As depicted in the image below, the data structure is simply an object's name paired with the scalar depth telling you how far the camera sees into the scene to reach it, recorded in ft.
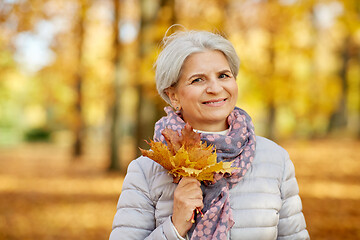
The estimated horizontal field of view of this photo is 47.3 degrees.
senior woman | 6.47
